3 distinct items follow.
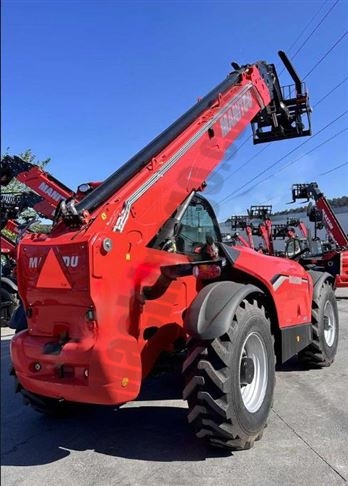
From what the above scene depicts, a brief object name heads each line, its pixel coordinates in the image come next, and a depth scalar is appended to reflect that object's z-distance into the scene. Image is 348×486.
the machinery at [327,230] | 13.30
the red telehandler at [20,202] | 10.87
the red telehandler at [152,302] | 3.77
